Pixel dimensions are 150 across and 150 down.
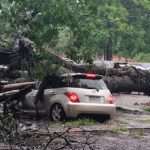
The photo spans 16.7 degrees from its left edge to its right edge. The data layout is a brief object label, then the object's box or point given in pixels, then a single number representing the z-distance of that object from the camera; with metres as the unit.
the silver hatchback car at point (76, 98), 14.18
